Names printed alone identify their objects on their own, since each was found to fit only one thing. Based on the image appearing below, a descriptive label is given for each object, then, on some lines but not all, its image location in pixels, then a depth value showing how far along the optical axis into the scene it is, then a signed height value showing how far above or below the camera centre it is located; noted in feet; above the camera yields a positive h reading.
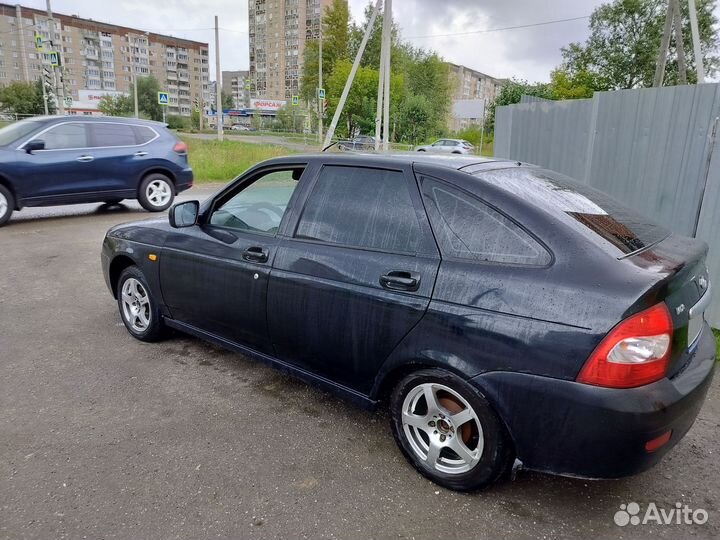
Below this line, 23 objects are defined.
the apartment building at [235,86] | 425.69 +36.26
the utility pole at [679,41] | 56.34 +11.47
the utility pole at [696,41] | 39.41 +7.83
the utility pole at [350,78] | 63.05 +6.74
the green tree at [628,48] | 120.78 +21.92
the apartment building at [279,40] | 321.73 +57.47
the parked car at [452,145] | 117.19 -2.11
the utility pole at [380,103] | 64.54 +3.74
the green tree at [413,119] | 143.84 +4.37
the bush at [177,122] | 239.09 +2.67
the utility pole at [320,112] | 140.36 +5.24
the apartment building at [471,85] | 273.17 +37.96
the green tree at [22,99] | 211.82 +9.74
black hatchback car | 6.86 -2.51
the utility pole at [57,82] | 82.35 +7.37
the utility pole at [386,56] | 60.39 +9.06
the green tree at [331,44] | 186.39 +30.59
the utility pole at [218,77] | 96.89 +9.62
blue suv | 28.60 -2.08
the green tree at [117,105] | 211.61 +8.57
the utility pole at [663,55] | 61.78 +10.53
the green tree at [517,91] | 105.40 +9.50
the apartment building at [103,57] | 284.61 +42.46
